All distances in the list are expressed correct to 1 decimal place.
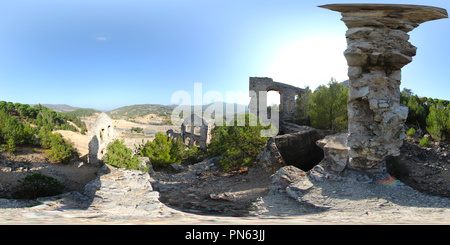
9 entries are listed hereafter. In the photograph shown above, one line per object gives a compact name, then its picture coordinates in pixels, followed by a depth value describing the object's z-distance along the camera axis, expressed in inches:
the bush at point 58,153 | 555.3
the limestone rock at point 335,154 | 316.2
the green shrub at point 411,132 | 510.3
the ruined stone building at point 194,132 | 832.9
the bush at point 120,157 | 379.2
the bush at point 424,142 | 466.9
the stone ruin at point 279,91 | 820.6
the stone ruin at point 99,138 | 553.0
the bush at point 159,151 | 513.0
